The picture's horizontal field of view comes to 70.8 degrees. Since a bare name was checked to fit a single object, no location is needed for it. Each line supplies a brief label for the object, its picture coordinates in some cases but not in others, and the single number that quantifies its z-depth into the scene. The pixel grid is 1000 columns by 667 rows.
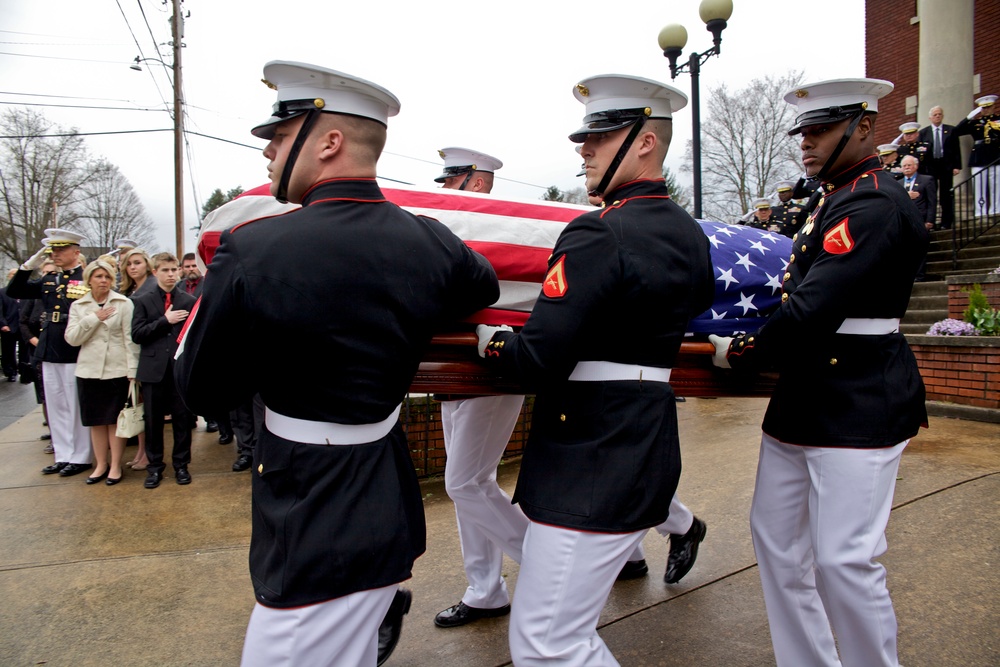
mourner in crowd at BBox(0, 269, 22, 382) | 10.70
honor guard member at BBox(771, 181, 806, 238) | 8.30
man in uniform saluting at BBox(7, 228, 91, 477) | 5.62
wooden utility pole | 18.10
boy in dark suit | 5.20
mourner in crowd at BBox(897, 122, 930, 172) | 9.69
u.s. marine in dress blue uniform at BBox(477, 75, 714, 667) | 1.76
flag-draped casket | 2.21
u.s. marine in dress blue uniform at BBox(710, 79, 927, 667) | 2.05
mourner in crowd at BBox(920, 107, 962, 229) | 9.70
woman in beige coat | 5.28
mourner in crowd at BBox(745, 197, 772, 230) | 8.76
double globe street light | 7.35
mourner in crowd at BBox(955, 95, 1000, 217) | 9.73
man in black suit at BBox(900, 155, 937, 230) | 8.67
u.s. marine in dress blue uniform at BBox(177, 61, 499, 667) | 1.50
